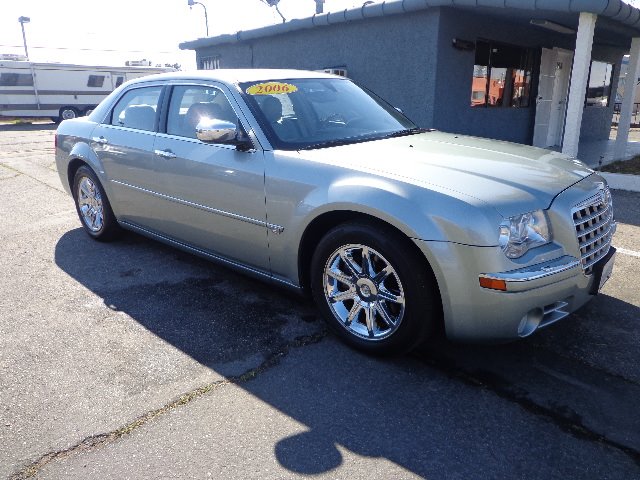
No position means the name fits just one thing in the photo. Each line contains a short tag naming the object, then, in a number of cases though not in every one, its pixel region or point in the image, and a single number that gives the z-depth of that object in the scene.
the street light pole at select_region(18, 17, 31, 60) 46.97
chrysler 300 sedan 2.64
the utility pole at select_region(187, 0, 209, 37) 21.28
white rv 22.33
